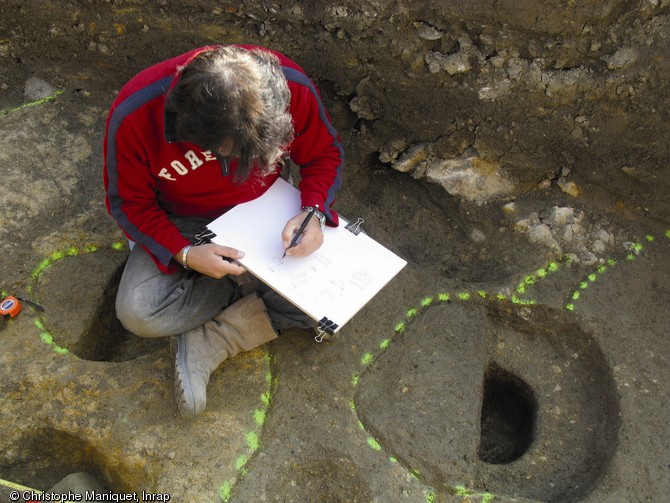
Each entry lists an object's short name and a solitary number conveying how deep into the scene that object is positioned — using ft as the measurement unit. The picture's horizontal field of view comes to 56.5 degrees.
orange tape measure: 8.48
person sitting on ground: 5.77
